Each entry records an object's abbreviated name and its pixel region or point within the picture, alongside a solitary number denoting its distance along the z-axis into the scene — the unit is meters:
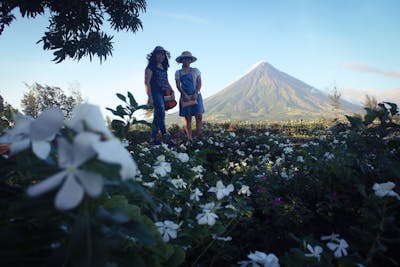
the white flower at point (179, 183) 1.97
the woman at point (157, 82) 6.42
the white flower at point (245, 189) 2.08
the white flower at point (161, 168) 1.60
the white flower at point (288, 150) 5.07
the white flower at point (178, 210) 1.57
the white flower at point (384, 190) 1.17
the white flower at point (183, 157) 2.32
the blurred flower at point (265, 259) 1.02
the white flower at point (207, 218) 1.30
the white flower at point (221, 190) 1.55
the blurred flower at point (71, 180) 0.47
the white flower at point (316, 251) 1.07
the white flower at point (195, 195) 1.78
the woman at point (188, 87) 7.28
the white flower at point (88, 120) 0.48
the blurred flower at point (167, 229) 1.13
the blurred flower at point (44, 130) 0.54
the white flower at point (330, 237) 1.24
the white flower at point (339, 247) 1.17
